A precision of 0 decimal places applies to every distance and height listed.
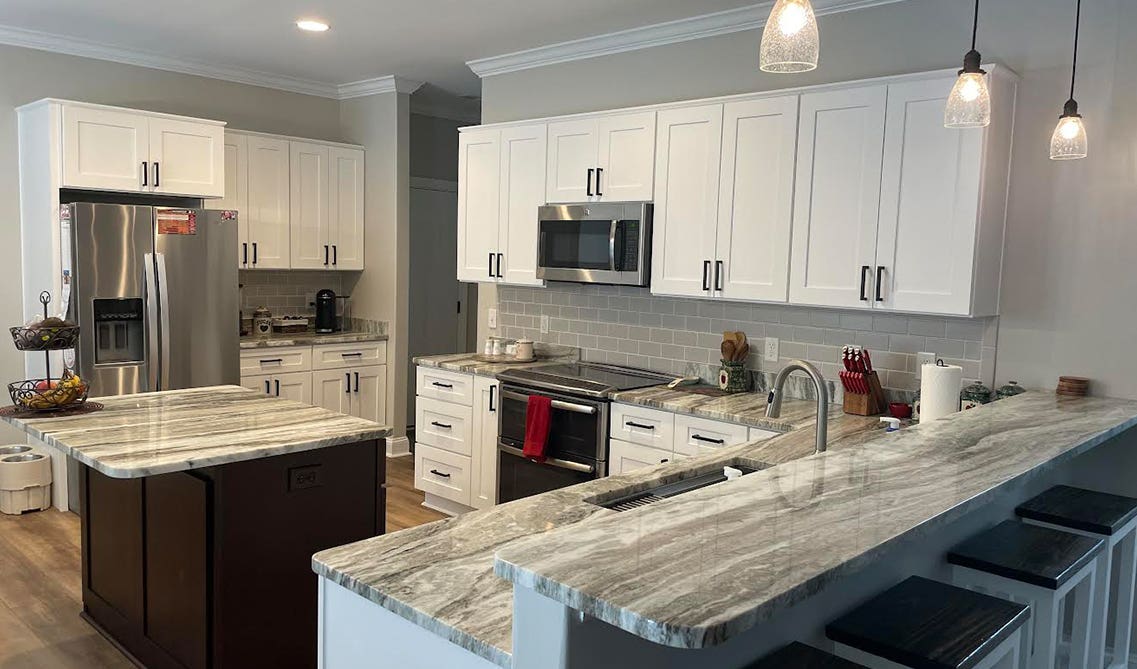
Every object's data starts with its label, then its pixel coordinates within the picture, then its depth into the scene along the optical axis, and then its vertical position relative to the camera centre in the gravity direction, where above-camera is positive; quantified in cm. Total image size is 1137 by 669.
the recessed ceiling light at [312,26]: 461 +128
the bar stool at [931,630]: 166 -71
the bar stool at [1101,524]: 251 -69
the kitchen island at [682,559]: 118 -43
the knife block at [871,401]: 365 -51
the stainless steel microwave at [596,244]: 428 +14
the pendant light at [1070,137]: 279 +50
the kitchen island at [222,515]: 267 -86
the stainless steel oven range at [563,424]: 411 -77
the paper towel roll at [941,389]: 308 -38
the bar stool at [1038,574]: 214 -73
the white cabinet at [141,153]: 479 +60
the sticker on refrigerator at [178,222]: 486 +19
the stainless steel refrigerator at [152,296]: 464 -23
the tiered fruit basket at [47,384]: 297 -48
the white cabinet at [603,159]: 429 +59
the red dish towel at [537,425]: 425 -78
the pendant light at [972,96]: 234 +52
